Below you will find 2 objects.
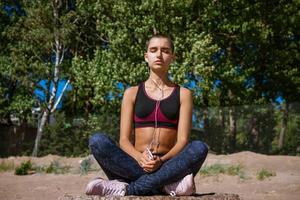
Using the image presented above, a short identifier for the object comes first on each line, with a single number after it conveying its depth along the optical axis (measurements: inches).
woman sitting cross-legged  142.1
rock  137.7
